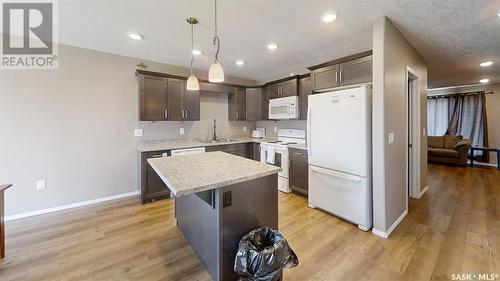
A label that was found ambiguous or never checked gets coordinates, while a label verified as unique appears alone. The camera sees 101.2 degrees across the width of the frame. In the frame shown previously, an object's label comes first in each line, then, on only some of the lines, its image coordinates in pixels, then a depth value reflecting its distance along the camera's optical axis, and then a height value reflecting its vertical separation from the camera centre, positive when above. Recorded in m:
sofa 5.62 -0.29
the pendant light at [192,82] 2.29 +0.66
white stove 3.83 -0.23
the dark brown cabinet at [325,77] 3.04 +0.97
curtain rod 5.85 +1.38
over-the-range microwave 4.01 +0.67
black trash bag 1.37 -0.82
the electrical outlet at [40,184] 2.95 -0.62
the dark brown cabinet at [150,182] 3.31 -0.68
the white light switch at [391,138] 2.43 +0.02
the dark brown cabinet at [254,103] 4.88 +0.89
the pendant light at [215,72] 1.94 +0.65
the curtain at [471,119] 5.89 +0.60
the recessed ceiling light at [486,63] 3.83 +1.45
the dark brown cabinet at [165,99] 3.54 +0.77
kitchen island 1.54 -0.51
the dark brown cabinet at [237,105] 4.79 +0.85
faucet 4.70 +0.22
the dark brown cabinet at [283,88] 4.04 +1.10
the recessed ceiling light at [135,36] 2.70 +1.41
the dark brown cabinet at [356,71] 2.64 +0.92
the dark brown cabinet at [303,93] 3.82 +0.89
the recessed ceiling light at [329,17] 2.20 +1.34
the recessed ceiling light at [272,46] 3.09 +1.44
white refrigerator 2.44 -0.17
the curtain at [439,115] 6.59 +0.81
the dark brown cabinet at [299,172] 3.49 -0.55
